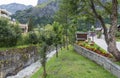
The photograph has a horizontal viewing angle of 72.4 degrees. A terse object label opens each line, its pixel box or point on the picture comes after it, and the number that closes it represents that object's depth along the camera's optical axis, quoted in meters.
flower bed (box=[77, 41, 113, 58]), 7.87
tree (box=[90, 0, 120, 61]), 6.98
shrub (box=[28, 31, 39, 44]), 17.34
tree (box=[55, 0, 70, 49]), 17.17
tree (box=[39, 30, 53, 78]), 7.37
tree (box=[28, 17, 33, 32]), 28.64
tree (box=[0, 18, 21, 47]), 12.71
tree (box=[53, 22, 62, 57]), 12.31
